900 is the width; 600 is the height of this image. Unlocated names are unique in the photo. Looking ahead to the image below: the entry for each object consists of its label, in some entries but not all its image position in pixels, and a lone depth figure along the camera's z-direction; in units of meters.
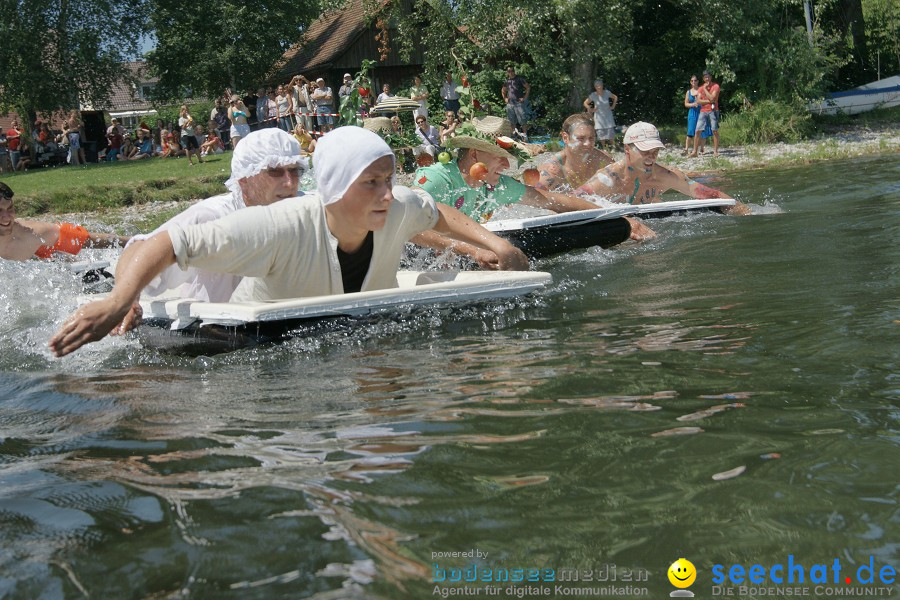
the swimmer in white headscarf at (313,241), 4.20
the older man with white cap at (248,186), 5.58
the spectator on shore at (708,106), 19.50
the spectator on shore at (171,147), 27.41
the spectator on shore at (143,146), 27.50
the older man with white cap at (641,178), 9.62
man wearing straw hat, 7.96
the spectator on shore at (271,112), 24.21
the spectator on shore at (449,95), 22.98
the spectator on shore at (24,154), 25.84
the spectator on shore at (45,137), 27.16
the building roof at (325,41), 35.09
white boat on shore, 23.70
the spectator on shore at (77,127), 26.16
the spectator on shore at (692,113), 19.83
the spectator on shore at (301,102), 22.16
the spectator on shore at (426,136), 13.27
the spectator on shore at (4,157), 25.31
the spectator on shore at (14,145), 25.70
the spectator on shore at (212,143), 23.62
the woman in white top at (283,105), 22.69
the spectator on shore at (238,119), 20.73
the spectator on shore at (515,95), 22.52
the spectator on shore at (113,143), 28.11
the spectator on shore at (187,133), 22.55
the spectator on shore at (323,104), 21.81
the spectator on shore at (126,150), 27.77
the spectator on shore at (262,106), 25.96
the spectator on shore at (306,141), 13.41
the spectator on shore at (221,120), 25.73
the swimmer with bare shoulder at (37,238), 7.80
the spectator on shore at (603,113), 20.78
